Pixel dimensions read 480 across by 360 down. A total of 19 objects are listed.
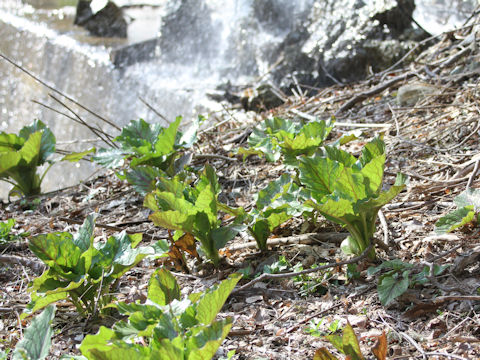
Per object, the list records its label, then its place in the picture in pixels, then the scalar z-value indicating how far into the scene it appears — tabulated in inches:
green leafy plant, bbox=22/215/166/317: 126.4
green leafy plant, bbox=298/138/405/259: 124.9
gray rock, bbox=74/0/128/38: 451.6
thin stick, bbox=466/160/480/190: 134.3
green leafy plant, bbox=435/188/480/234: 125.2
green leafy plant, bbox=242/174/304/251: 132.7
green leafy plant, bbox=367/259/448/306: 121.6
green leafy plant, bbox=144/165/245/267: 131.0
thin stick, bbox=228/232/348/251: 137.0
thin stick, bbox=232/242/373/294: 126.8
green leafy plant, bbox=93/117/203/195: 154.0
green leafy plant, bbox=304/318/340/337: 120.8
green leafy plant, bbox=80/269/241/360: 111.4
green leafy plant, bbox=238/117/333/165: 143.1
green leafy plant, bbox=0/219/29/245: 151.5
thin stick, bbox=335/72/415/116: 179.4
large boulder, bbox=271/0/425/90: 261.0
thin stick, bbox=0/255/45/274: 142.0
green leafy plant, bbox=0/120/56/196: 165.6
